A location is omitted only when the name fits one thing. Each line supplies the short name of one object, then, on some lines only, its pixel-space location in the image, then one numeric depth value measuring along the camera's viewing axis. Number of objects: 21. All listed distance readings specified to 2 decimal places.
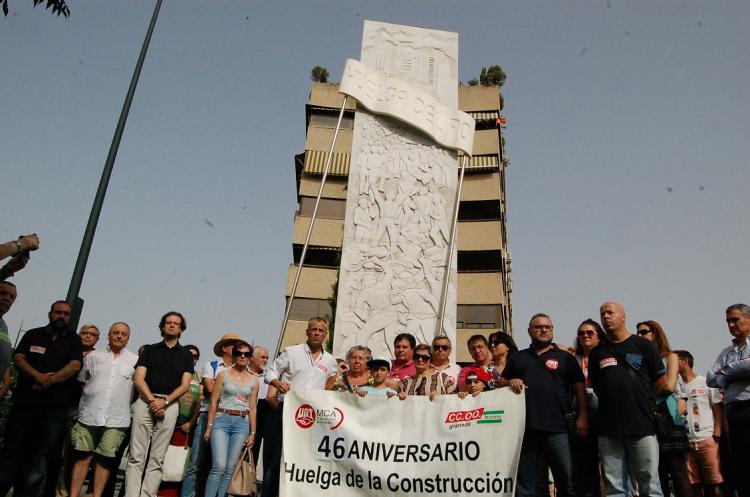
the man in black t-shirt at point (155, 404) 5.76
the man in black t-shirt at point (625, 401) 4.50
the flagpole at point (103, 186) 6.95
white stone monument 11.48
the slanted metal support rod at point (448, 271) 11.59
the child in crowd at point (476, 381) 5.21
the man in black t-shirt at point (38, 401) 5.09
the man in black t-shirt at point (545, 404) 4.81
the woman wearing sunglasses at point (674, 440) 5.00
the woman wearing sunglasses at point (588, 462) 5.07
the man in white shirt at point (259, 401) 6.53
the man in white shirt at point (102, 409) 5.70
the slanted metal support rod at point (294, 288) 10.04
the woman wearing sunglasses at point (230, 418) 5.46
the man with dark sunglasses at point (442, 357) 5.83
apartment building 25.42
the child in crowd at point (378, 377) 5.56
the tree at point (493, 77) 29.05
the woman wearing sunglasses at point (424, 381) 5.50
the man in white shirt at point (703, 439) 5.94
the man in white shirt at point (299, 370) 5.71
